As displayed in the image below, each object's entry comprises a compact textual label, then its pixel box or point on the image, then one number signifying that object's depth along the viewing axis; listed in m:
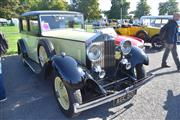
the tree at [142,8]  36.73
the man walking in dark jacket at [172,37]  4.02
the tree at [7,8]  27.38
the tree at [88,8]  29.55
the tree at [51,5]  29.06
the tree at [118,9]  37.06
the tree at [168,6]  39.44
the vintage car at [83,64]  2.17
